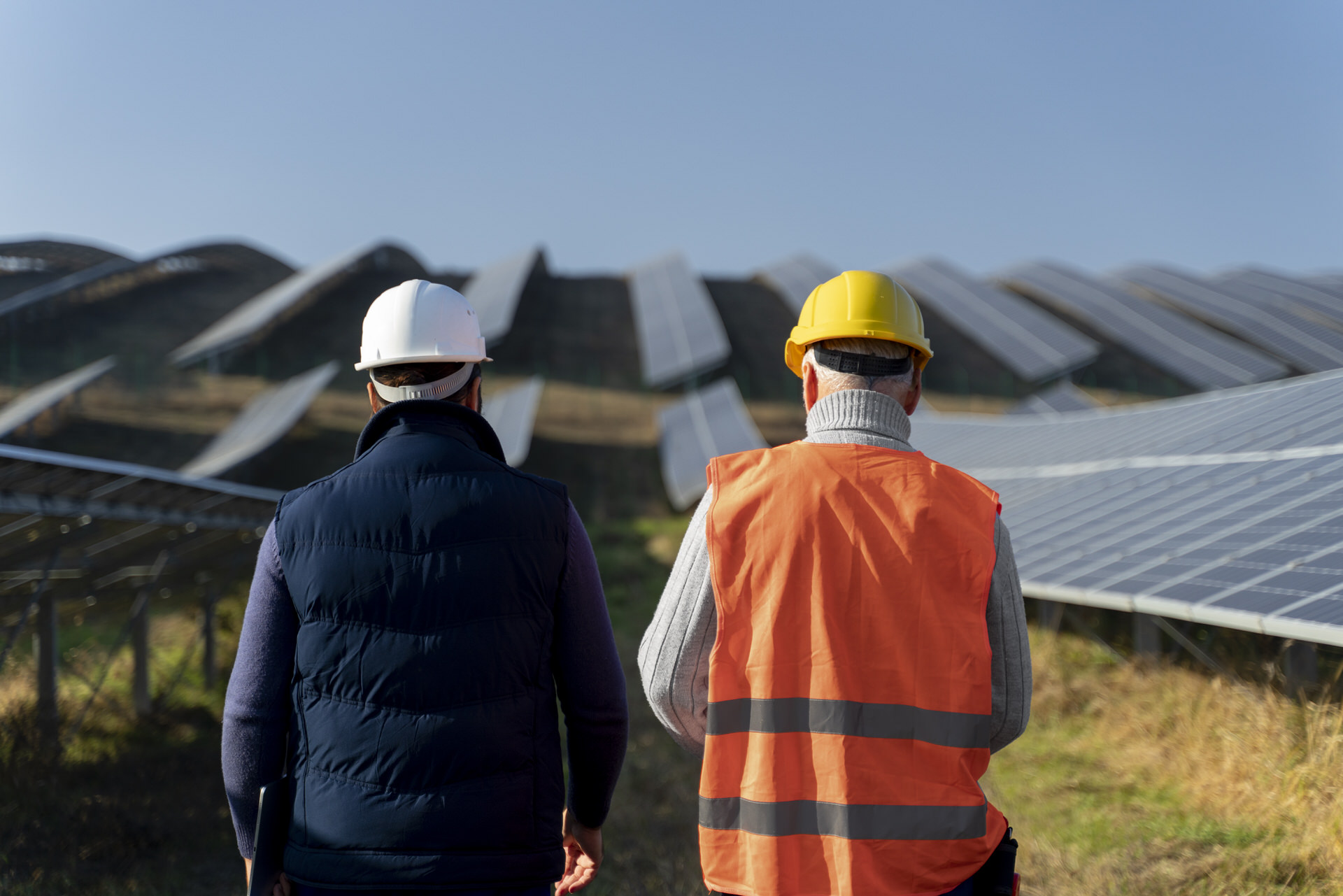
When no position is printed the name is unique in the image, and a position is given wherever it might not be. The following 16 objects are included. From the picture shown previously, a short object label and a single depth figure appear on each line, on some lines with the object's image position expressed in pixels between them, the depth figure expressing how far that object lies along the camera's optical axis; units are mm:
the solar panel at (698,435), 16156
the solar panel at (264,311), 23172
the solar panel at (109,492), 4848
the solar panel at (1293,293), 30905
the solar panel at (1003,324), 25016
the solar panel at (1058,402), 22047
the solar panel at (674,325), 23484
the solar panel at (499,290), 25078
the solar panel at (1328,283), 35062
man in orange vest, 2008
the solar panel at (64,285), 23609
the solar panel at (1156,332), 24469
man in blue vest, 1938
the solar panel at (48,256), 29922
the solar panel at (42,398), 15641
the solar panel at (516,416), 15367
